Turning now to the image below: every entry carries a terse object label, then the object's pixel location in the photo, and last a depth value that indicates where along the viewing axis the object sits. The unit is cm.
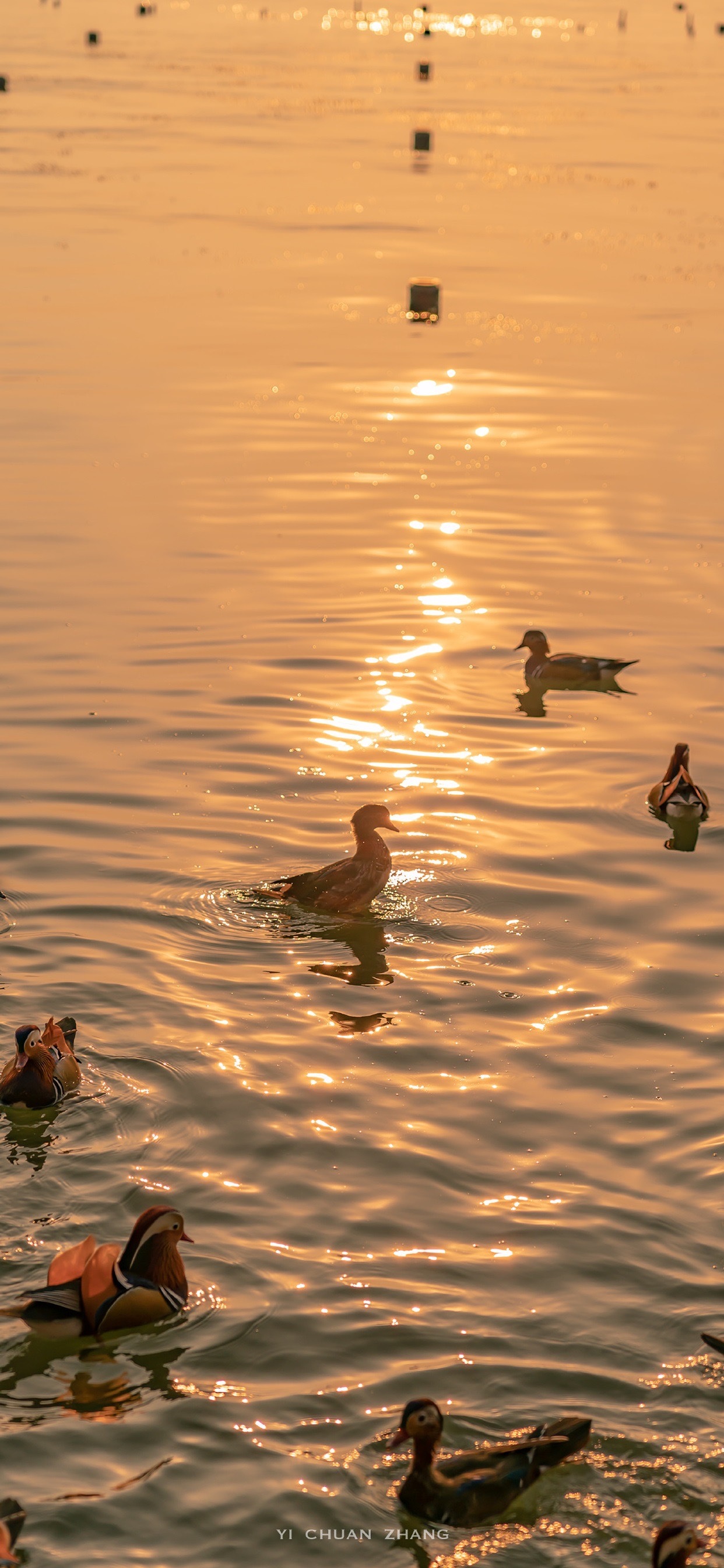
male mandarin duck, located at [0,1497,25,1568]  673
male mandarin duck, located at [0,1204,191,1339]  823
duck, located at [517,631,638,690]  1648
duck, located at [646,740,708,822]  1408
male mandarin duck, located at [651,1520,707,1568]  683
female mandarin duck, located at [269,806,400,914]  1241
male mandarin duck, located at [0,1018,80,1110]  995
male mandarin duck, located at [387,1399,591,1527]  731
